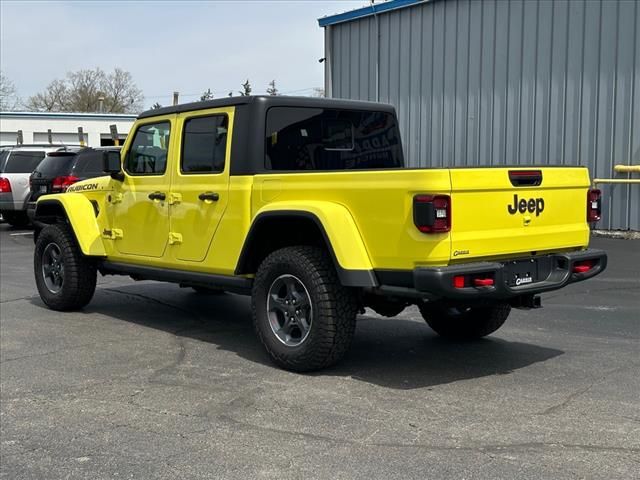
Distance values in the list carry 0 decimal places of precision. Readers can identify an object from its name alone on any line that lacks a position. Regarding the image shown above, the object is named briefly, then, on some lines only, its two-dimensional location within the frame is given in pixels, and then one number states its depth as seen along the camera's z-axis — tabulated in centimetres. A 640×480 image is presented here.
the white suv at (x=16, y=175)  1872
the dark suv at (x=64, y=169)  1503
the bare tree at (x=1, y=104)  7143
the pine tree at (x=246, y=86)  6228
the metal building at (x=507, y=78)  1437
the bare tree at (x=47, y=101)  7719
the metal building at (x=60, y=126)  5281
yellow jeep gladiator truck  496
